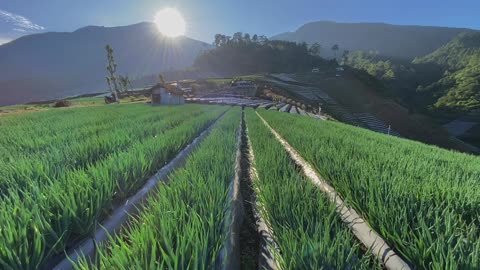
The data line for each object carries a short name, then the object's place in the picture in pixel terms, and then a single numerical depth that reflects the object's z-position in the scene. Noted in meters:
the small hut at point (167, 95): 32.92
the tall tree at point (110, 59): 48.66
